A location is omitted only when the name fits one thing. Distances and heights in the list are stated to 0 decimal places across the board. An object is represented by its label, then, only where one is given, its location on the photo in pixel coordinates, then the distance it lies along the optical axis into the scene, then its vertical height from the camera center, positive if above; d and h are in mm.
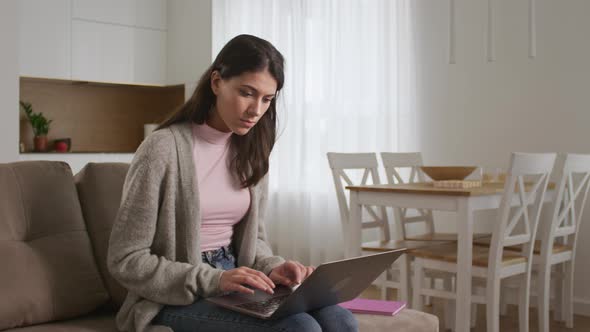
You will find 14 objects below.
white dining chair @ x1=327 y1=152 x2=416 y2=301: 3420 -267
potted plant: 5578 +326
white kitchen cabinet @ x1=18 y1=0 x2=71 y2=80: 5309 +974
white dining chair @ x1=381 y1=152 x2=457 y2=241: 3908 -58
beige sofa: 1761 -219
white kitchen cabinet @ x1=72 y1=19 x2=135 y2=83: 5597 +922
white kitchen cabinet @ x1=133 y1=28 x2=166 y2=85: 5948 +937
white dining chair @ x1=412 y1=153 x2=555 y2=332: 3010 -384
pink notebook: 2018 -396
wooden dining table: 3043 -148
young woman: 1663 -107
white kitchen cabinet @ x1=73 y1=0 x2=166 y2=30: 5602 +1262
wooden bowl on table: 3514 -14
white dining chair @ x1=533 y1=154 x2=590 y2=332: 3340 -378
